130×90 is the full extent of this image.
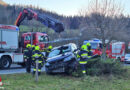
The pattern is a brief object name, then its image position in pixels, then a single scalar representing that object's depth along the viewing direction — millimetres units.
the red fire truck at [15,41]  14633
